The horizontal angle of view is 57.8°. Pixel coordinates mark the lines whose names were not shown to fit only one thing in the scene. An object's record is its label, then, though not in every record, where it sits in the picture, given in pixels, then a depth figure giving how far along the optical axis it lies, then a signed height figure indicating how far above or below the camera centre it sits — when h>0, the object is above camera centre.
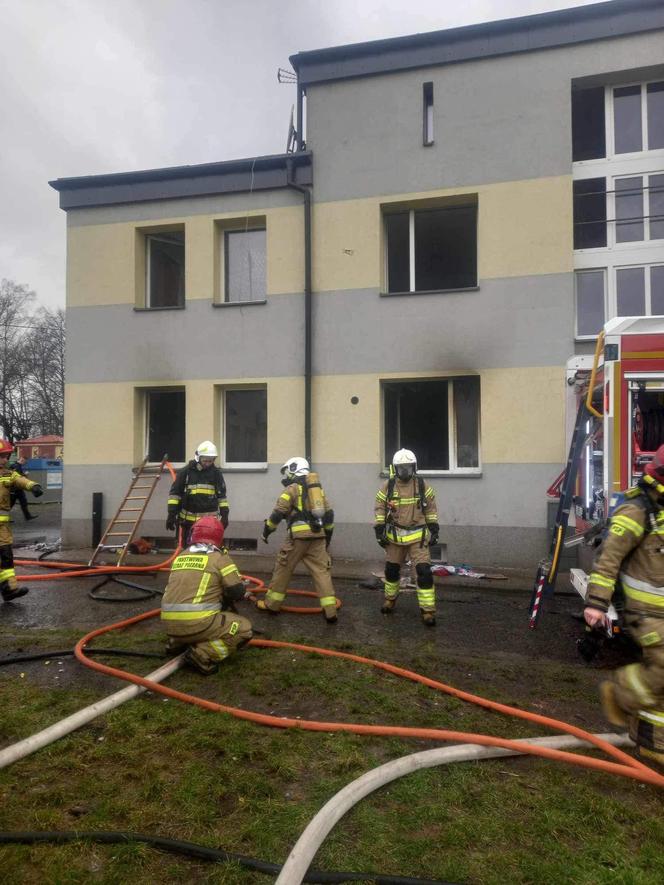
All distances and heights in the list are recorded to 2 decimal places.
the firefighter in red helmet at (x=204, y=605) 4.56 -1.13
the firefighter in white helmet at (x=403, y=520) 6.43 -0.68
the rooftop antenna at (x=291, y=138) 11.51 +6.15
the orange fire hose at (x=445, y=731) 3.00 -1.56
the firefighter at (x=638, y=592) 3.38 -0.82
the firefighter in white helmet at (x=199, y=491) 7.48 -0.43
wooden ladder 10.32 -0.77
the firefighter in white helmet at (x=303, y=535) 6.32 -0.83
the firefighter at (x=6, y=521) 7.04 -0.74
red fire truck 5.18 +0.26
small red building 36.50 +0.64
